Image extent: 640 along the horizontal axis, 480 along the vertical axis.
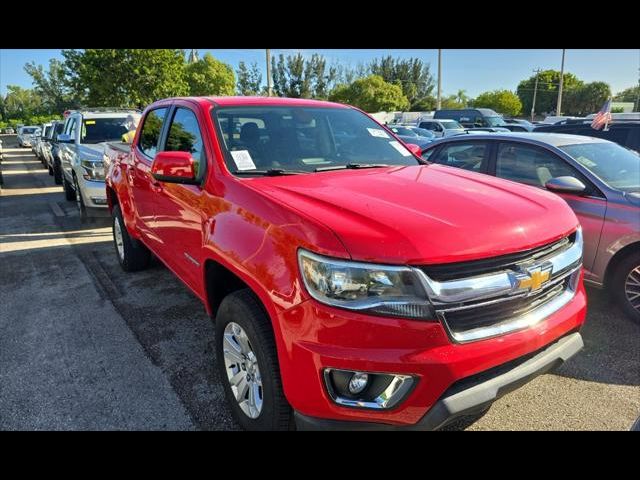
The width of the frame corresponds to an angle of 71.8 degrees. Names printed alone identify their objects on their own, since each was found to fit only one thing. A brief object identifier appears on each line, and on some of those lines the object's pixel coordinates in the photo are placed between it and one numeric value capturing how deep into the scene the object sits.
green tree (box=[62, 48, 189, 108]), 21.11
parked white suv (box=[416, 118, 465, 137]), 22.54
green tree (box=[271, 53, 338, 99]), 61.66
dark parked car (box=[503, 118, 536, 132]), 17.52
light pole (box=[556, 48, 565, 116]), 38.74
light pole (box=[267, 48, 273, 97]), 19.65
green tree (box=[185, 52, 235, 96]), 36.09
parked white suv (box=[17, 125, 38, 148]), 32.81
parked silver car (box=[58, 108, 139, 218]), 7.21
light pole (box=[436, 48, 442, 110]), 38.34
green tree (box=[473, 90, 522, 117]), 65.62
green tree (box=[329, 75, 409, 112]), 50.06
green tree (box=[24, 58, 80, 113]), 75.50
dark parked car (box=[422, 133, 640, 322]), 3.83
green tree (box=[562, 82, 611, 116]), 64.38
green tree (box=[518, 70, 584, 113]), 76.50
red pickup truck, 1.80
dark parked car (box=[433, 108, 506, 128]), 27.39
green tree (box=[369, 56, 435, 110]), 71.88
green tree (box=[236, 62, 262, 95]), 54.16
